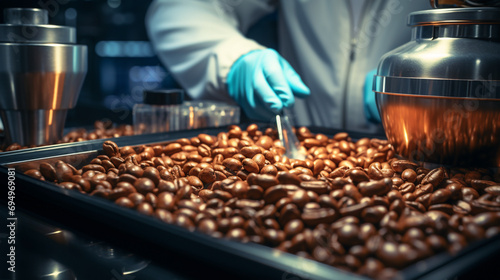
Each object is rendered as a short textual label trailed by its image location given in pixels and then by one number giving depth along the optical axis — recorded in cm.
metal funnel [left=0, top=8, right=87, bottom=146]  94
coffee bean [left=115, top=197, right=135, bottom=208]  63
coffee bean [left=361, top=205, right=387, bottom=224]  57
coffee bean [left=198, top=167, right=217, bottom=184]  80
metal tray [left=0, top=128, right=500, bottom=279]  43
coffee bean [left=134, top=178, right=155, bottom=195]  69
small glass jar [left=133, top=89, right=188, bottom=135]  129
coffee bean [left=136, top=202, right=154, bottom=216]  60
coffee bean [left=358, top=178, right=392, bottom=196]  67
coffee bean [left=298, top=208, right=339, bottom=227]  57
